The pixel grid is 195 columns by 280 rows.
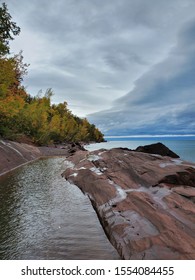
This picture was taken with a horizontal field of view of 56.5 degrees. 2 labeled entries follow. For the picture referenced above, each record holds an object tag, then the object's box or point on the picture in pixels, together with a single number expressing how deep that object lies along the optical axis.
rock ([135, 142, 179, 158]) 18.28
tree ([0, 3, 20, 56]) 19.27
